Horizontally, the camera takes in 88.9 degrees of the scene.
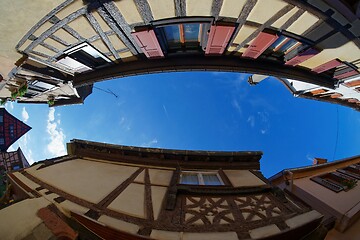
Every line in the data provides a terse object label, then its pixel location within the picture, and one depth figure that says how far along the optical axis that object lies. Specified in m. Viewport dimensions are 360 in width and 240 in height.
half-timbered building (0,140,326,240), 3.67
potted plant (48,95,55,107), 12.62
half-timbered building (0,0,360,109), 5.00
